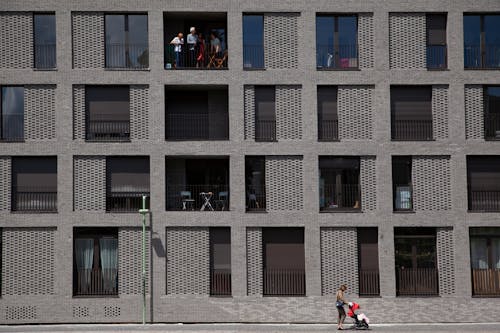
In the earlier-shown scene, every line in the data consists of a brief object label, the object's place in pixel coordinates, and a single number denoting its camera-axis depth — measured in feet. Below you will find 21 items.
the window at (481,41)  106.32
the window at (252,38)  105.70
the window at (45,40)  104.63
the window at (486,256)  103.60
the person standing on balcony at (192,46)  106.73
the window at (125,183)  103.65
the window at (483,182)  104.53
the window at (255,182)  104.32
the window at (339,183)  104.47
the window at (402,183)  104.47
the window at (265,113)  104.68
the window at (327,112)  104.78
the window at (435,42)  106.11
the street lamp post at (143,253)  99.76
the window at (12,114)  103.81
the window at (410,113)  105.09
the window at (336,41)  106.01
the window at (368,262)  102.73
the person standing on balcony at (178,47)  106.22
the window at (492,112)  105.40
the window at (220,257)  102.78
